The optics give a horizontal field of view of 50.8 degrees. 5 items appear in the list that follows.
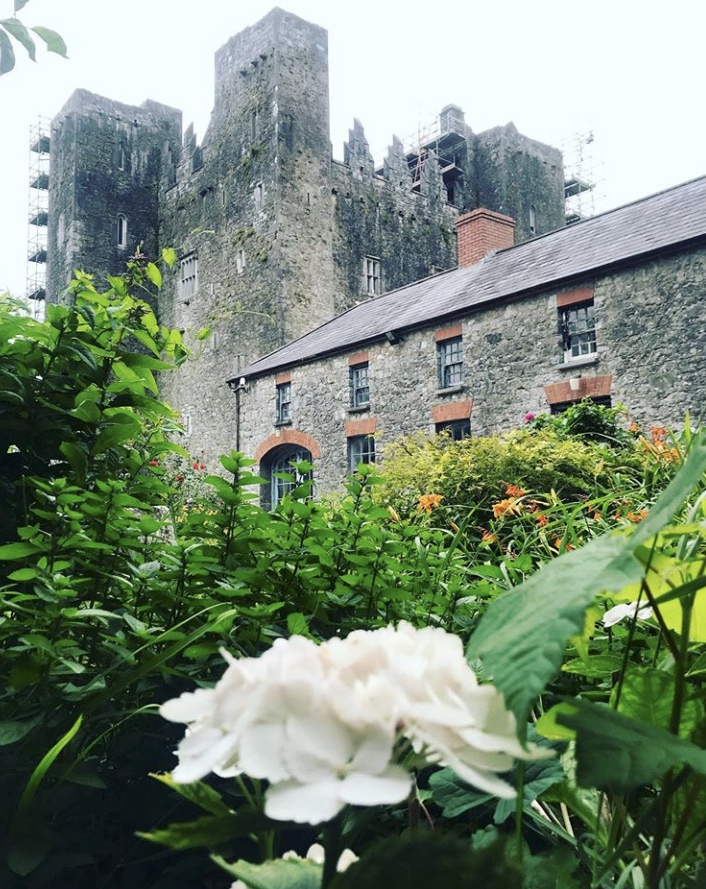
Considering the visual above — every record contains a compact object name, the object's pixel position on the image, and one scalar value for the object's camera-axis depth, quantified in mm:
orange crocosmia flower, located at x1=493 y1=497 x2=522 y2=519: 4154
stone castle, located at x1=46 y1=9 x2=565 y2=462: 25016
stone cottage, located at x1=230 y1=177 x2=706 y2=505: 13109
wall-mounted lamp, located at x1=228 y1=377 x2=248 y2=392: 21719
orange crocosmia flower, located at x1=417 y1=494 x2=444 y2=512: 4089
